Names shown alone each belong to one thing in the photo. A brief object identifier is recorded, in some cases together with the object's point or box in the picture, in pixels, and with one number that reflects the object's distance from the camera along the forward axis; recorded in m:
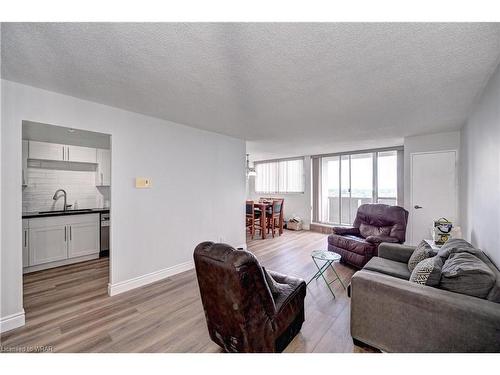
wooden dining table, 5.68
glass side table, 2.78
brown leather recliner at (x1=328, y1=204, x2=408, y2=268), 3.42
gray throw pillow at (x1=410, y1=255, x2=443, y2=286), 1.64
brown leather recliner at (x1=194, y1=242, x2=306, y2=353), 1.36
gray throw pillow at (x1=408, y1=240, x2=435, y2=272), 2.31
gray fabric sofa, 1.34
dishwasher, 4.03
